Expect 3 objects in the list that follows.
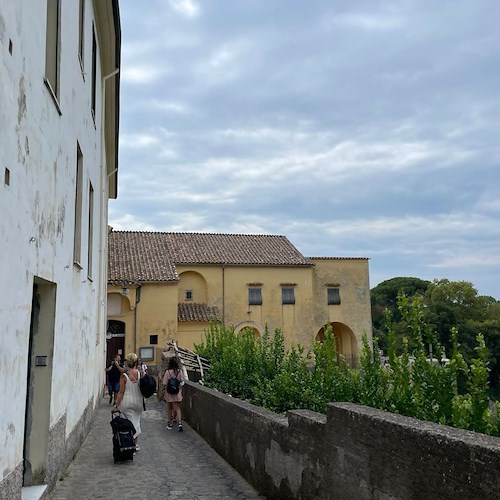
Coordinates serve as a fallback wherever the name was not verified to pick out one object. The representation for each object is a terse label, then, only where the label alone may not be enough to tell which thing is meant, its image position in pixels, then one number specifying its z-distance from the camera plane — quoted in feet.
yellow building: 91.61
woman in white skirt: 27.81
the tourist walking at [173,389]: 37.37
